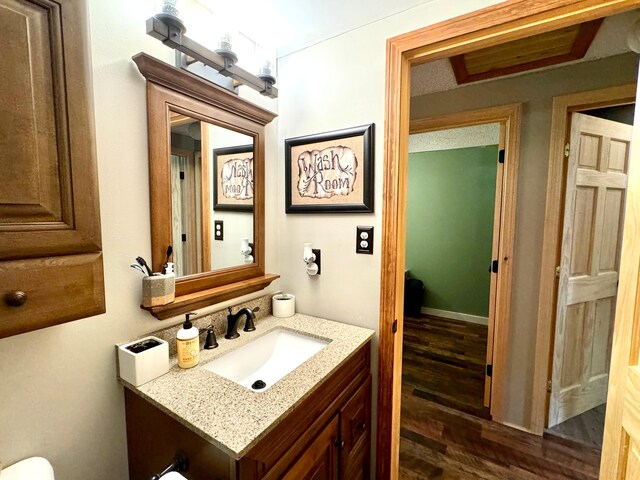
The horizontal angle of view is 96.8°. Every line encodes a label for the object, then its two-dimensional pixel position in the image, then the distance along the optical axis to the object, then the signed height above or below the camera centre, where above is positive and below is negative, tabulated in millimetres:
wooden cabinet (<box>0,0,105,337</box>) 554 +94
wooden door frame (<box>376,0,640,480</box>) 999 +508
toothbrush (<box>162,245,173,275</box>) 1049 -184
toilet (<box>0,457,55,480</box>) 729 -677
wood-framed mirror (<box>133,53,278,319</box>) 1036 +128
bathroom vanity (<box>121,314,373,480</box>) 747 -626
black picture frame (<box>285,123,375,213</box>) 1312 +227
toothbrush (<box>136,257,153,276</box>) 970 -169
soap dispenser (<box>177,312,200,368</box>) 1015 -475
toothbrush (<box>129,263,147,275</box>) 973 -182
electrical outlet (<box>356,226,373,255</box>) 1344 -112
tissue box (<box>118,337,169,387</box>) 900 -476
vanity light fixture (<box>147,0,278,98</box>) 920 +601
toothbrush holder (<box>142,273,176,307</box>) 991 -267
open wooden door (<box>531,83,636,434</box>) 1696 -74
